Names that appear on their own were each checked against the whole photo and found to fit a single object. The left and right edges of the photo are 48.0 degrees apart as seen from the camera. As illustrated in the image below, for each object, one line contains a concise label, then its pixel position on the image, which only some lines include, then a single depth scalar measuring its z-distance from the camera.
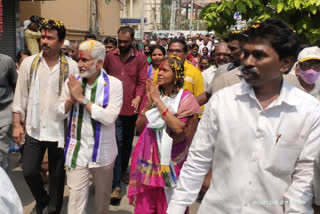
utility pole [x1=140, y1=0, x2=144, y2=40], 29.44
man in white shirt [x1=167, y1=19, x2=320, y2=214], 1.90
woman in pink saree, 3.22
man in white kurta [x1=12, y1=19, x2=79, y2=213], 3.62
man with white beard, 3.33
